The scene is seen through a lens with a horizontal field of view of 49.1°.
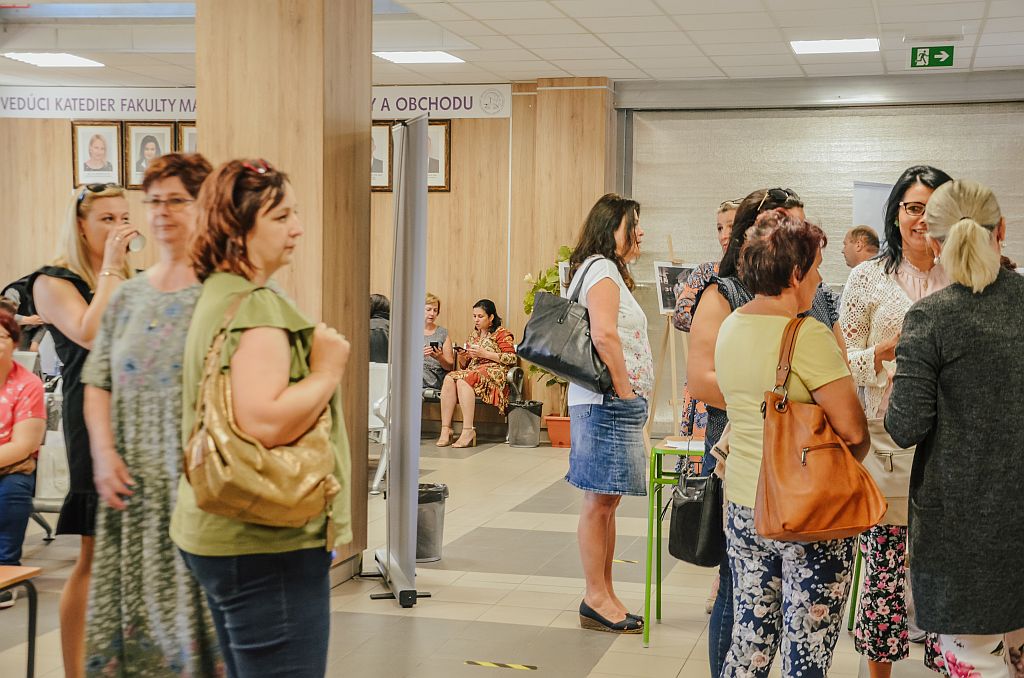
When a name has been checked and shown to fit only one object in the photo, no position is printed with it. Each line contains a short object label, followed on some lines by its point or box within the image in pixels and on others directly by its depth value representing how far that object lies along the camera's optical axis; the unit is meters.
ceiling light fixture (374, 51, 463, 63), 9.98
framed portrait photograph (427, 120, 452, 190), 11.48
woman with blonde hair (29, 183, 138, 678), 3.31
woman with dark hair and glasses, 3.54
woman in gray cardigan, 2.53
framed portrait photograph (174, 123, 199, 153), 12.07
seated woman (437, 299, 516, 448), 10.42
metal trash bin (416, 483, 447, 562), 5.63
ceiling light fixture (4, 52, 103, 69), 10.77
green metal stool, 4.00
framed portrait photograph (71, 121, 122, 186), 12.36
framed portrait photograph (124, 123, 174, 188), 12.23
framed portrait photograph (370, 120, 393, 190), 11.56
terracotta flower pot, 10.33
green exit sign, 9.15
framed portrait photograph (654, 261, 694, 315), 8.27
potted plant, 10.22
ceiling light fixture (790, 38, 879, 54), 9.10
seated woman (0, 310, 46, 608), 4.82
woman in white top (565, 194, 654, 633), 4.34
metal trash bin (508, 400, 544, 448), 10.38
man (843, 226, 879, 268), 8.37
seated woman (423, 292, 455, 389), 10.80
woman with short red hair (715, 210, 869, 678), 2.67
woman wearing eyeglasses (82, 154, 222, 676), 2.55
